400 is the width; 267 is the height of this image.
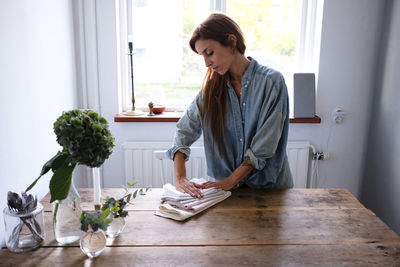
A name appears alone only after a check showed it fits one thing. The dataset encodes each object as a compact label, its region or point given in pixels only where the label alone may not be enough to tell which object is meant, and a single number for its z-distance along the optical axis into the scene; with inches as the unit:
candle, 47.4
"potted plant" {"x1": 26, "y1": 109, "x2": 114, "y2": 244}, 38.9
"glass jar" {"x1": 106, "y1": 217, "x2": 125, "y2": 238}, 45.1
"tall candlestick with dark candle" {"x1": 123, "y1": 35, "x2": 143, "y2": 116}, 91.9
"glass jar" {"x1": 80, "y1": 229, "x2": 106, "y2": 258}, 40.6
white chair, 96.9
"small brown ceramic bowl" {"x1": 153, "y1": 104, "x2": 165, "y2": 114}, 97.4
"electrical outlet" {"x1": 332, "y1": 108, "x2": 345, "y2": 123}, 96.4
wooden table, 40.6
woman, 58.1
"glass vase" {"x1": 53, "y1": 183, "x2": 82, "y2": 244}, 43.0
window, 99.1
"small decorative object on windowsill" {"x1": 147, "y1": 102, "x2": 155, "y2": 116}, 97.5
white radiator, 95.9
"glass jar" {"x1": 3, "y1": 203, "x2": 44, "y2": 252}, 41.9
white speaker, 92.4
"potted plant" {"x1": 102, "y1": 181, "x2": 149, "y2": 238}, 43.8
